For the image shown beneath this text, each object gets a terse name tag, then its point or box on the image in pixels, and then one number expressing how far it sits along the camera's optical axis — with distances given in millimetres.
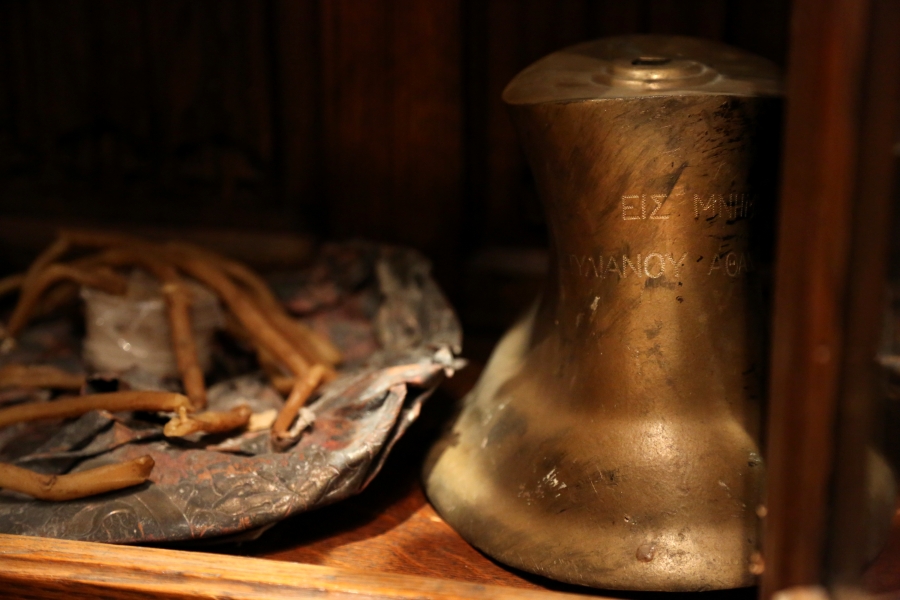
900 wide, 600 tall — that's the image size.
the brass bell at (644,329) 616
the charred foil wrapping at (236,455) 651
